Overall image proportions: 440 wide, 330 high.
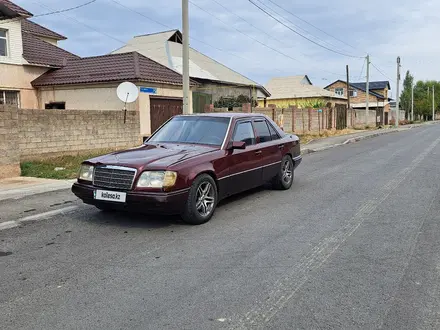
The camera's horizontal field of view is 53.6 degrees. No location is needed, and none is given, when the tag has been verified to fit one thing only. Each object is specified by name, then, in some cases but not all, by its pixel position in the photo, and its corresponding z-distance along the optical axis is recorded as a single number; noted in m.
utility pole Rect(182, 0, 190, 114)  14.26
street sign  18.58
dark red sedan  5.56
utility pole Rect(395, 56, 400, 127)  48.44
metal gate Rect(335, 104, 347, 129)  35.38
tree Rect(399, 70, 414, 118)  98.43
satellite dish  15.69
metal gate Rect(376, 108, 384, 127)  49.78
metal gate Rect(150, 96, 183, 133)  19.11
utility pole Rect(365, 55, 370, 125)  42.44
